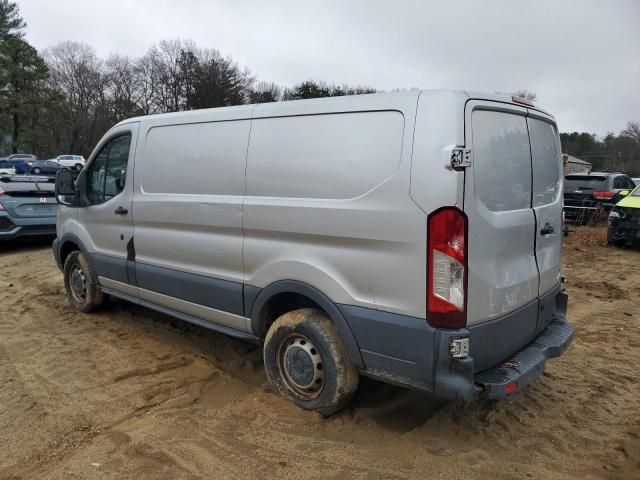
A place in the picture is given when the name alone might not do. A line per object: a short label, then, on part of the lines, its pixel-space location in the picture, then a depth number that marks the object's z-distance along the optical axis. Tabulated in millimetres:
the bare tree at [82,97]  58250
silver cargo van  2594
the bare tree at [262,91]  45791
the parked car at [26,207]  8578
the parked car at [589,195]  13414
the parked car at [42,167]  35219
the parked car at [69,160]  44291
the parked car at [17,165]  36000
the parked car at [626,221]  10062
